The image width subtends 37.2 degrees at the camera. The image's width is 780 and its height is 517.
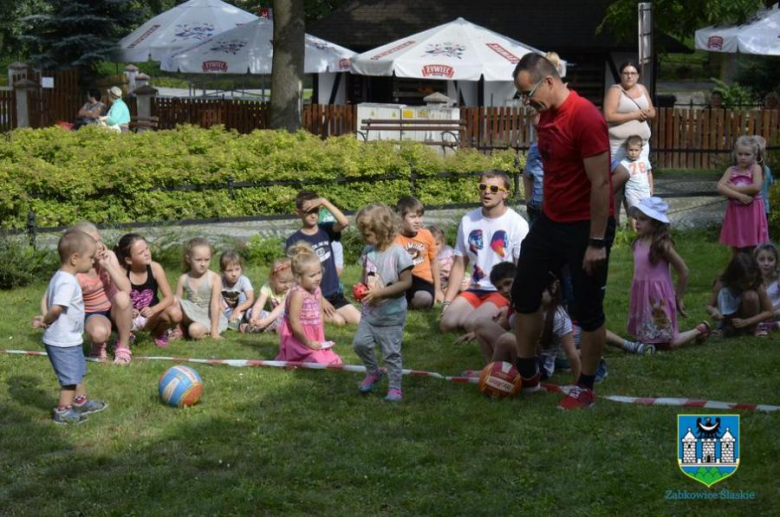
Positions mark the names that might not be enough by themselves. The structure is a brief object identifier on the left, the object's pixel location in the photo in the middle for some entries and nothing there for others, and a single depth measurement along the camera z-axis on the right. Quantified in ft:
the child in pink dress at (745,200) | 34.58
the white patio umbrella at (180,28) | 90.68
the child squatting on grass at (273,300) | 32.78
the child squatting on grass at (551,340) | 24.88
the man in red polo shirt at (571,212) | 21.81
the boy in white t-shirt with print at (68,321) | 23.11
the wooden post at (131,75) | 101.64
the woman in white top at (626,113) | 38.68
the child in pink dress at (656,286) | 29.04
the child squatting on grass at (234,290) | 33.14
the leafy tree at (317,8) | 114.42
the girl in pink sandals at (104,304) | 28.22
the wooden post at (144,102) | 84.94
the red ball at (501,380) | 24.21
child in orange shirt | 34.58
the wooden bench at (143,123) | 80.02
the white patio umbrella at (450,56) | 77.66
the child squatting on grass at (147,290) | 30.42
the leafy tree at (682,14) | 78.79
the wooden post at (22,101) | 89.45
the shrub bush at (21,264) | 37.55
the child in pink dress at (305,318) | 28.25
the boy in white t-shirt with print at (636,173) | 38.40
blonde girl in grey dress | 31.73
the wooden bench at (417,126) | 73.26
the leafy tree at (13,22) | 143.33
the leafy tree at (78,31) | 119.55
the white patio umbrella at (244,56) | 80.94
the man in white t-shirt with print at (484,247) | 30.60
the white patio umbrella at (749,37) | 71.77
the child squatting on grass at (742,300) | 29.91
